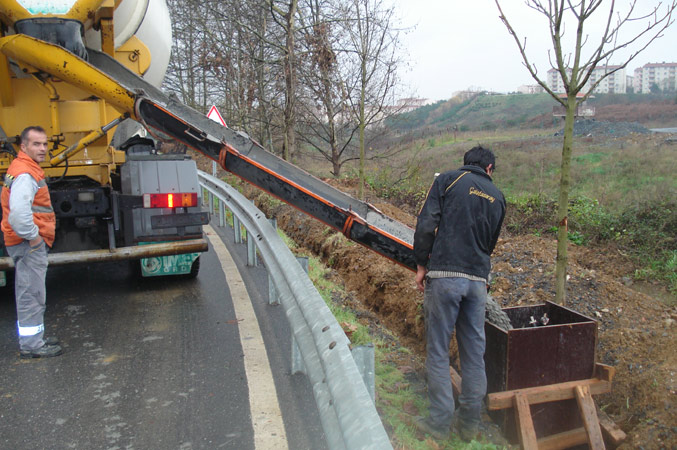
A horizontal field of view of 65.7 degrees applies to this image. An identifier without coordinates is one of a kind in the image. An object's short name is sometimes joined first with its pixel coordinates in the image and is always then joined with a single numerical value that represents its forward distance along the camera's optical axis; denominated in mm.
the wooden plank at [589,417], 3910
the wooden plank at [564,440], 4082
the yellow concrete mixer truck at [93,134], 5188
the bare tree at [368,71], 9961
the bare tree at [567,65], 4707
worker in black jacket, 3639
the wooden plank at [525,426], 3725
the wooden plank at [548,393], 3818
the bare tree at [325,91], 11536
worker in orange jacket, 4402
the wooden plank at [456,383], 3983
